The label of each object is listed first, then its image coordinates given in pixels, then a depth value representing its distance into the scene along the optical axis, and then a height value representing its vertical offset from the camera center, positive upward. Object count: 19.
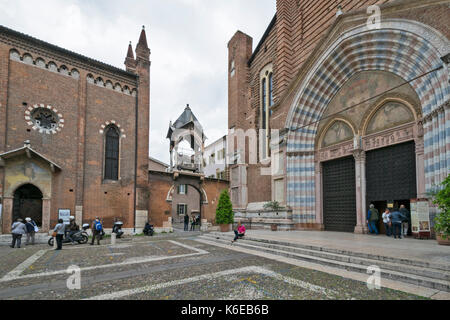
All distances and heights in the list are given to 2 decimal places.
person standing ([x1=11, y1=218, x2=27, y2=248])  12.02 -2.40
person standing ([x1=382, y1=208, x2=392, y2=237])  11.05 -1.75
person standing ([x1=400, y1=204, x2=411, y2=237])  10.36 -1.61
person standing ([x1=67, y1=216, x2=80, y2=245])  13.09 -2.55
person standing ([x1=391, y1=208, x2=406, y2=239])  10.34 -1.59
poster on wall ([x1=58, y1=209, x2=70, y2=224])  15.50 -2.03
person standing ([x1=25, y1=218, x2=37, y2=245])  13.05 -2.46
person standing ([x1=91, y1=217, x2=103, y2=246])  12.69 -2.39
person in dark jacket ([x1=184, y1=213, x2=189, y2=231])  23.34 -3.75
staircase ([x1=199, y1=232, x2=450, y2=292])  4.88 -1.97
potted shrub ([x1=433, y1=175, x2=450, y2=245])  5.36 -0.59
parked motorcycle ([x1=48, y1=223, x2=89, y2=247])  12.88 -2.95
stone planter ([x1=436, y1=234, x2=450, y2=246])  7.86 -1.86
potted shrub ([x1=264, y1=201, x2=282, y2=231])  15.04 -1.51
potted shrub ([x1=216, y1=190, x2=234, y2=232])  15.11 -1.86
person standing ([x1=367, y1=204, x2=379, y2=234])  11.95 -1.71
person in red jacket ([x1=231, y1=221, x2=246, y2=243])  11.43 -2.29
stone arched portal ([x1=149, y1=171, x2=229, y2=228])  20.50 -0.96
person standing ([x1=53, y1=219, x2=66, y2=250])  11.07 -2.29
